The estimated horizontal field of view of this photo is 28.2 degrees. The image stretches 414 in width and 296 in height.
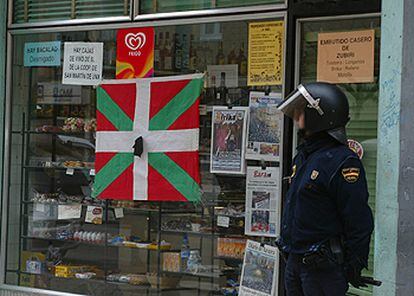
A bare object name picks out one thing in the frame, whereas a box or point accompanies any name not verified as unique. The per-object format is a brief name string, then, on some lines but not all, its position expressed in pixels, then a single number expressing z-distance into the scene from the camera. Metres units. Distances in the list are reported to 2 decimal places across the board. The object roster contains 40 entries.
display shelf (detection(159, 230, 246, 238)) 6.82
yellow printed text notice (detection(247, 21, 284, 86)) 6.53
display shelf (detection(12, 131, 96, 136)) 7.61
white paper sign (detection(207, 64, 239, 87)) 6.85
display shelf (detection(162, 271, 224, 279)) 6.91
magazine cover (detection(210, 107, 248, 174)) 6.71
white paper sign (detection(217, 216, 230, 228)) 6.86
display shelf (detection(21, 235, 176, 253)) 7.22
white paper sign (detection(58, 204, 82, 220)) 7.71
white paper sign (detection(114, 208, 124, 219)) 7.41
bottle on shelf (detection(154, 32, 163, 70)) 7.20
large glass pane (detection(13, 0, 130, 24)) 7.45
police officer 4.42
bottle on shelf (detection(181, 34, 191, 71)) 7.08
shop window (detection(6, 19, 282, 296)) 6.89
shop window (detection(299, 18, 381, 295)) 6.03
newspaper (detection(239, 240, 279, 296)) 6.53
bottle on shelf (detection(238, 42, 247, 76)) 6.78
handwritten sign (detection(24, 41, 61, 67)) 7.79
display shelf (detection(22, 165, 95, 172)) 7.66
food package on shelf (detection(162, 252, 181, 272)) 7.13
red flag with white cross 6.98
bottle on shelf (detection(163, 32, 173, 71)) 7.16
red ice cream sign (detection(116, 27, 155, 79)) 7.23
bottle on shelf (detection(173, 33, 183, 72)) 7.11
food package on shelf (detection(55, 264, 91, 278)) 7.66
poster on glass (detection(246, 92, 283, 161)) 6.54
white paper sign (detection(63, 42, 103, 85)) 7.51
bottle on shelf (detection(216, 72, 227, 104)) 6.88
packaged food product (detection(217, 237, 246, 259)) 6.77
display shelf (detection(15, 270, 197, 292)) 7.18
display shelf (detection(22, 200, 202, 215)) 7.06
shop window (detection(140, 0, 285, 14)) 6.73
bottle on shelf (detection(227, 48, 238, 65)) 6.84
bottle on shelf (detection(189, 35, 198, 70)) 7.06
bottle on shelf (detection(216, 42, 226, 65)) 6.92
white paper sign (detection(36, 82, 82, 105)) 7.68
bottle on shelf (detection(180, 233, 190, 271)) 7.09
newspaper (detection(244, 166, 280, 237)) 6.52
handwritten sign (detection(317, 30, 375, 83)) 6.07
